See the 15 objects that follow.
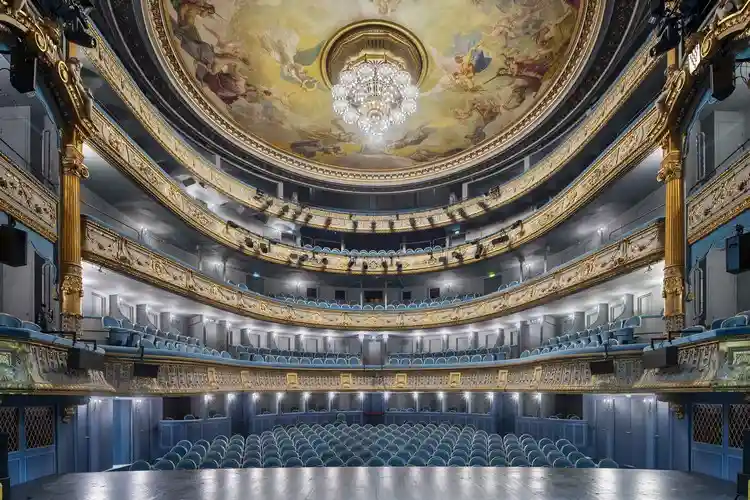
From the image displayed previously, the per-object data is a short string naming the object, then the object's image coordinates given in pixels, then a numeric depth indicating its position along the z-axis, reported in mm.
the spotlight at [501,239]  23828
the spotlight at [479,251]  25344
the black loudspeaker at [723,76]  8062
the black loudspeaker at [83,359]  8320
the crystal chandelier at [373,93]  19922
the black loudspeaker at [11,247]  7840
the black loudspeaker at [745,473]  6332
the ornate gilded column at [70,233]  10836
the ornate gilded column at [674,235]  10727
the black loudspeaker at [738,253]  7711
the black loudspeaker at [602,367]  10688
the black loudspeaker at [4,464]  6633
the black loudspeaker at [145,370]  11008
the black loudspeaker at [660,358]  8422
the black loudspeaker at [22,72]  7914
